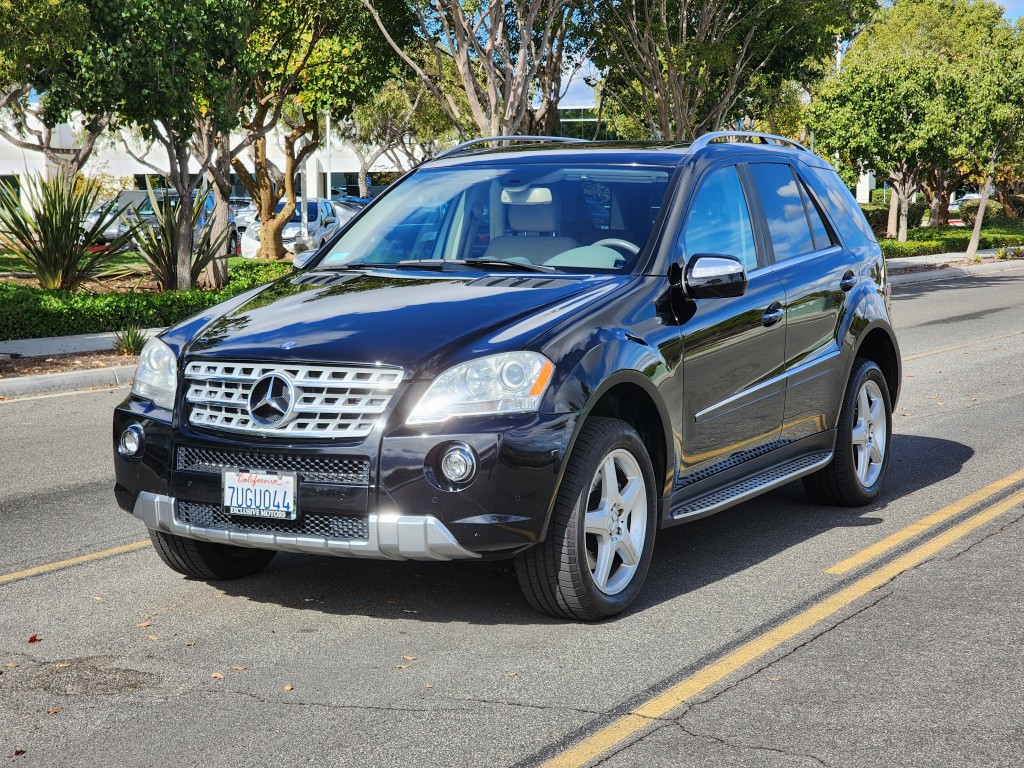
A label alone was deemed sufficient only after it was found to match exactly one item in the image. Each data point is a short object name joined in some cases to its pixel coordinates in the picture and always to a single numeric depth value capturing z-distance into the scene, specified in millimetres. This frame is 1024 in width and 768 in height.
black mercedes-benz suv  4473
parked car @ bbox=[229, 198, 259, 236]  36000
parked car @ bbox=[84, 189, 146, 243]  32556
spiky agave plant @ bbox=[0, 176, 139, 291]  16516
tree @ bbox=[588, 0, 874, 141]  24453
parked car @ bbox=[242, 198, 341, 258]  33688
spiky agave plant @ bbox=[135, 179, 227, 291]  18547
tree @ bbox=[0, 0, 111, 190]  16219
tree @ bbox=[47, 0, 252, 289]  17422
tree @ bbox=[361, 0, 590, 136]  20016
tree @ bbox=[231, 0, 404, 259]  24453
